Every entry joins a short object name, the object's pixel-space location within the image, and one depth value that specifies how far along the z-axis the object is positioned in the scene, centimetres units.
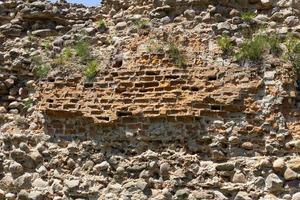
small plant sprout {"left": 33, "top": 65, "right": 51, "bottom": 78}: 728
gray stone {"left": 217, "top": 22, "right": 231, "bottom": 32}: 682
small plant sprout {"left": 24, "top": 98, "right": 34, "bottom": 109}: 726
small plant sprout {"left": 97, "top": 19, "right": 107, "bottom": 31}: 762
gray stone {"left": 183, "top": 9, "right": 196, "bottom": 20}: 710
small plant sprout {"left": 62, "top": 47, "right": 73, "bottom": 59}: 732
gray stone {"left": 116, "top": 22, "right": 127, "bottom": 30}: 747
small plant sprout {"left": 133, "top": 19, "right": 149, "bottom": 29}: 718
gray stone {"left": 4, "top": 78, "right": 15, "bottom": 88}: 756
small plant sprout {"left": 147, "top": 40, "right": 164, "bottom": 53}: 682
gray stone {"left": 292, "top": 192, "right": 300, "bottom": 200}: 562
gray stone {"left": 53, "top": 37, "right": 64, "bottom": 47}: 762
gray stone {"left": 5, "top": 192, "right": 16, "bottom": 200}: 670
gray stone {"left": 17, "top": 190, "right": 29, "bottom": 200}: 661
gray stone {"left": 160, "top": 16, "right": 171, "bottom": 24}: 721
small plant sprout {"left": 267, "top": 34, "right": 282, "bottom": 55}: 650
